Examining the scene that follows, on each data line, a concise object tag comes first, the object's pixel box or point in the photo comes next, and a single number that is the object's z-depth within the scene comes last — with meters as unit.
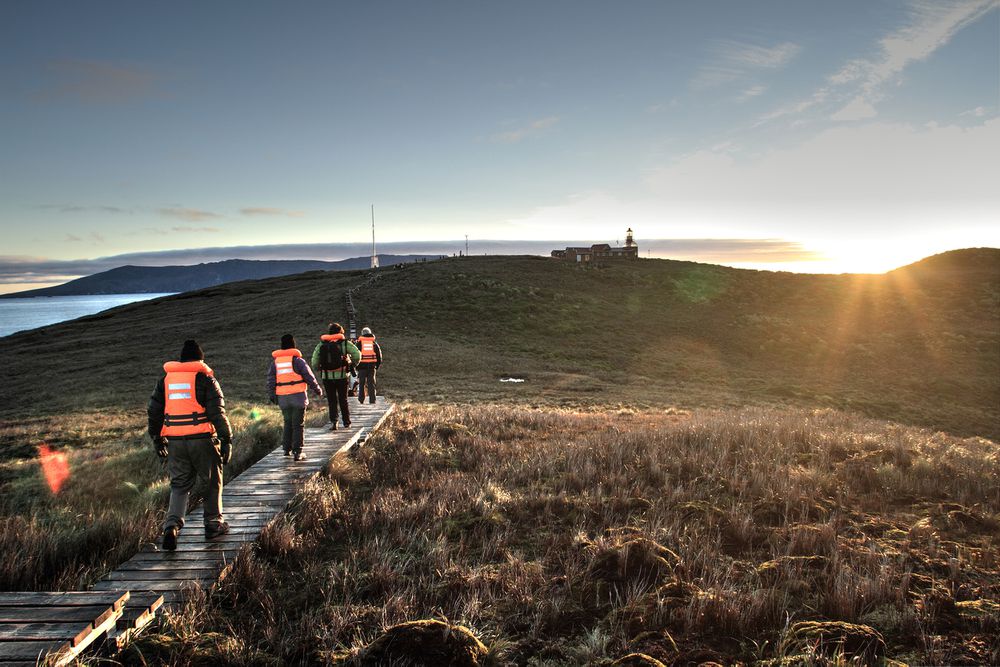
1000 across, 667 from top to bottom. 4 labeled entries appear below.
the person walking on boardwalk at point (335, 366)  10.50
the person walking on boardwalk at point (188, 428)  5.71
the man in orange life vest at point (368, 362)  14.41
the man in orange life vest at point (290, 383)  8.66
